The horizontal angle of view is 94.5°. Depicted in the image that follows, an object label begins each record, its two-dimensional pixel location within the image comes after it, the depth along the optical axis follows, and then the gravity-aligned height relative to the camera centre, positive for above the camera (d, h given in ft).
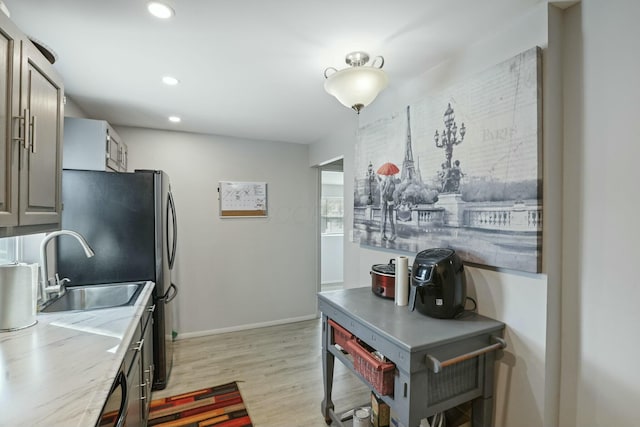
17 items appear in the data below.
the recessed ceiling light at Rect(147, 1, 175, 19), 4.27 +3.03
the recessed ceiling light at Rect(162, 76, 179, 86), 6.68 +3.06
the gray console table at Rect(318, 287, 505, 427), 4.32 -2.13
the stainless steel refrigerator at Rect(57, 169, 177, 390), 7.19 -0.48
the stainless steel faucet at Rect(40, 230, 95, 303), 5.55 -1.14
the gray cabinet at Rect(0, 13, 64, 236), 3.44 +1.01
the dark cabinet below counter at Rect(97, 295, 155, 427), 3.52 -2.58
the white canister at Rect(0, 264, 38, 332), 4.43 -1.26
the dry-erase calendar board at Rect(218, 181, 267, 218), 11.68 +0.62
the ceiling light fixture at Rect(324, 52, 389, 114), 4.96 +2.27
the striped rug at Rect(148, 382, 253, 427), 6.73 -4.73
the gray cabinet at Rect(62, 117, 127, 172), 7.45 +1.75
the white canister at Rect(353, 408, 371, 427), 5.83 -4.04
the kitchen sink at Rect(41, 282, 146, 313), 6.75 -1.95
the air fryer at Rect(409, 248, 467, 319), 5.01 -1.20
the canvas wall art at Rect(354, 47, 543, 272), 4.50 +0.84
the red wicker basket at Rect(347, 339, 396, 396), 4.64 -2.54
